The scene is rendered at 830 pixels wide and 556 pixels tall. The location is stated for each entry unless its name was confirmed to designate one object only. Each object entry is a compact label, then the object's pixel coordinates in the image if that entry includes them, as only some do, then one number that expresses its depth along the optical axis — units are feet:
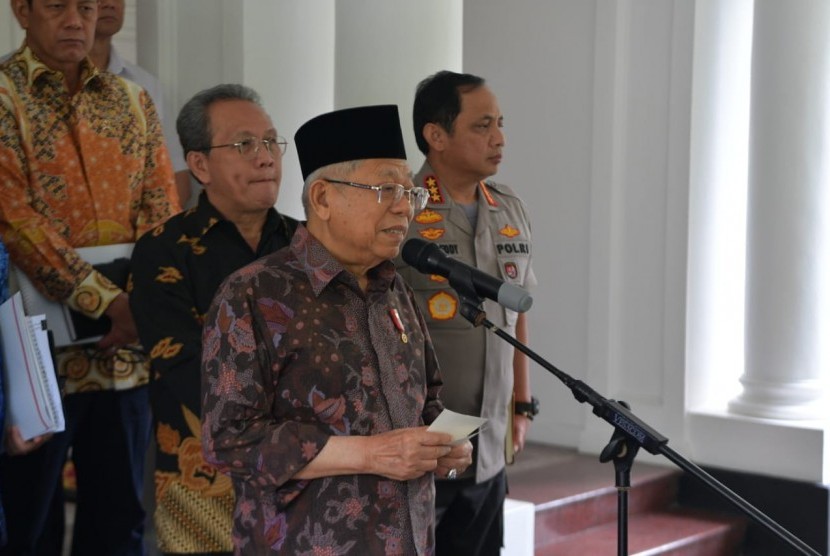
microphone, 12.53
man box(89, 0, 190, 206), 21.60
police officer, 18.10
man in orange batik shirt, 17.63
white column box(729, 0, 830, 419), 31.98
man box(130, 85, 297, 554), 15.79
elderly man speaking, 11.91
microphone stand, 12.70
